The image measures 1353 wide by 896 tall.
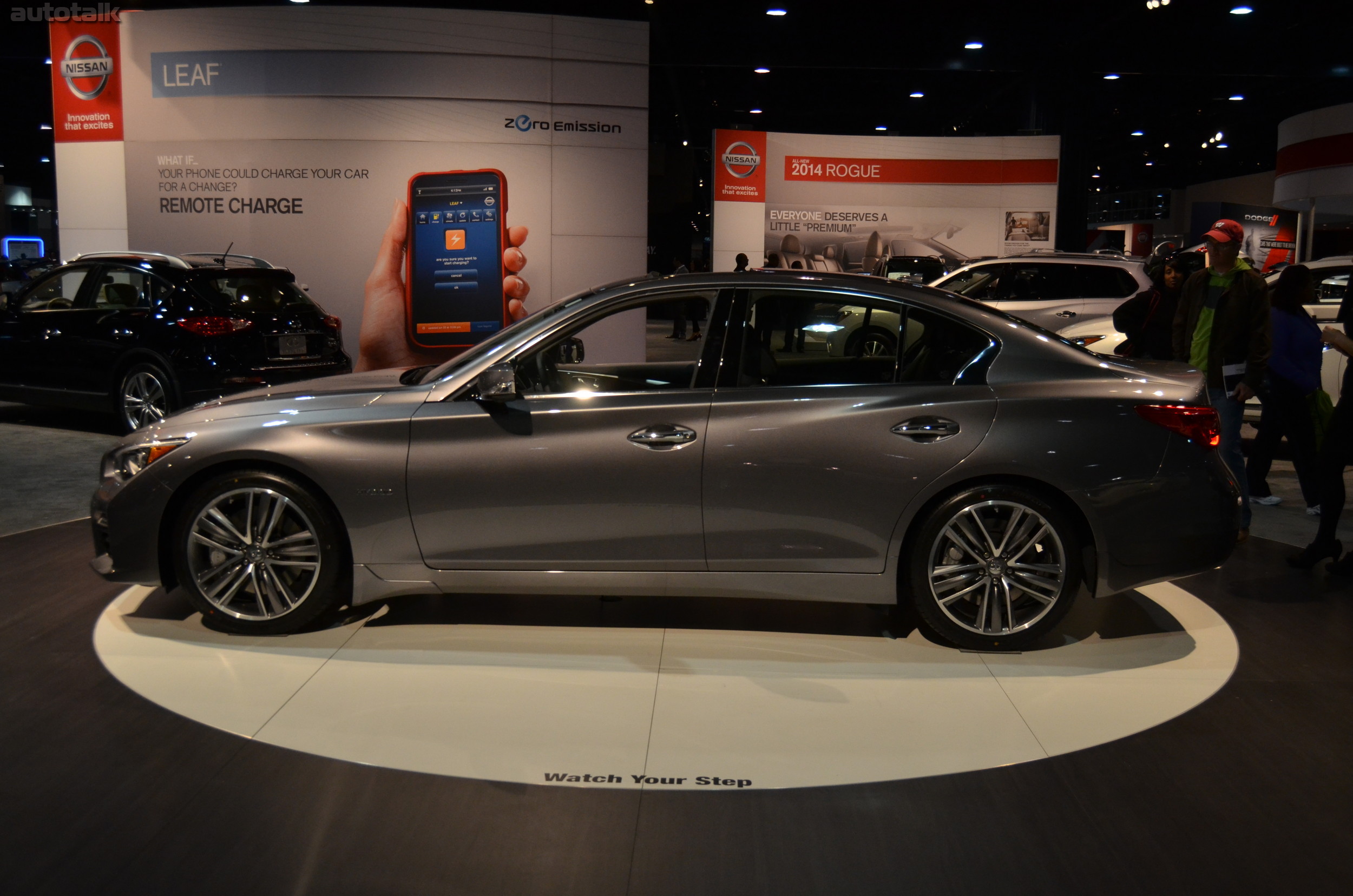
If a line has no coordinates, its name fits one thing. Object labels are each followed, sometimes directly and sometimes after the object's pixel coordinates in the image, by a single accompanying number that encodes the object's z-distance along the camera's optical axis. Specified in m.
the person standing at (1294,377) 6.12
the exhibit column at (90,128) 10.94
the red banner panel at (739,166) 20.22
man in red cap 5.43
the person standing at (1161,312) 6.87
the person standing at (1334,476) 5.12
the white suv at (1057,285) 11.10
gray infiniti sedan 3.81
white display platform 3.11
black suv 8.46
